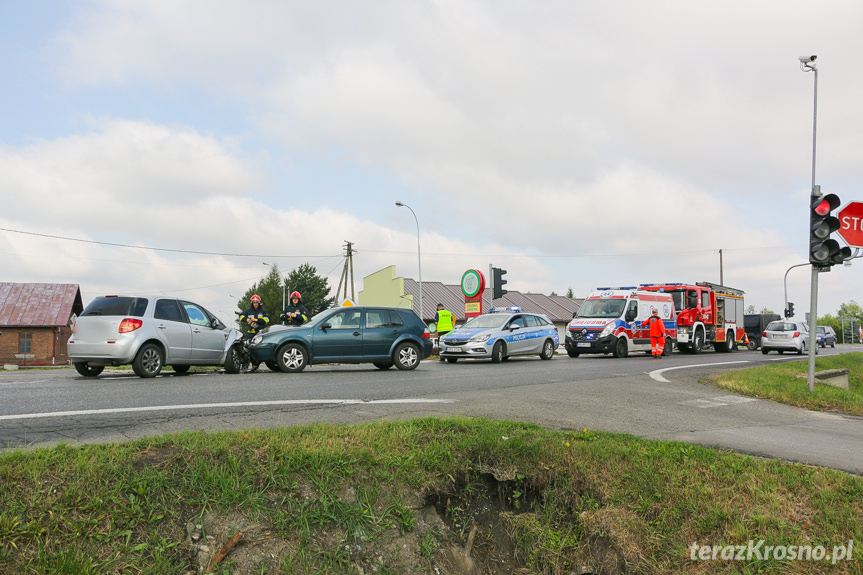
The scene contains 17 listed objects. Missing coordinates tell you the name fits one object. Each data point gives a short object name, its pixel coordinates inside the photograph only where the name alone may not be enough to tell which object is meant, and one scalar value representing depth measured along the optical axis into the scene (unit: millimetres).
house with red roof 41594
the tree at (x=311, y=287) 74812
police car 20375
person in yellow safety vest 26297
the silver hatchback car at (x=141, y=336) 12320
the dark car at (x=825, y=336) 49650
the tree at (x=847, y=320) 113625
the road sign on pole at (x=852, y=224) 11469
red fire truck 29141
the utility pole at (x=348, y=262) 49406
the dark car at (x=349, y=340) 14438
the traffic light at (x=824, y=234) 11039
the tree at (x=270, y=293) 72312
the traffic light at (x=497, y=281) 25703
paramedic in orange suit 24748
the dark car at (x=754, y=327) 41969
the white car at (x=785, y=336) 32062
